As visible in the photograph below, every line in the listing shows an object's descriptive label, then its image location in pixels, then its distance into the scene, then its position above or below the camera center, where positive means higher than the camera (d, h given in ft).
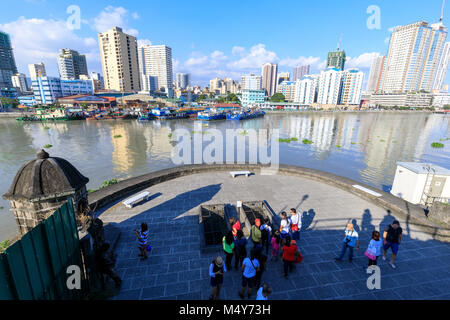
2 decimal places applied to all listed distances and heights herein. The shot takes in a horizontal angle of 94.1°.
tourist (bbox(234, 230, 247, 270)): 17.64 -12.26
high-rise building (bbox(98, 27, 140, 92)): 337.52 +60.80
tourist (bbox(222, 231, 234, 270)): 17.60 -11.89
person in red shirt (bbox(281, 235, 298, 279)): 16.90 -11.78
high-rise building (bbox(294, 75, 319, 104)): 467.11 +25.93
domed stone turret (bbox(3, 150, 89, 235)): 16.61 -7.39
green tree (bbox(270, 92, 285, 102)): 461.37 +7.07
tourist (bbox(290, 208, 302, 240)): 21.12 -11.70
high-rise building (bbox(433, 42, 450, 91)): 628.28 +91.40
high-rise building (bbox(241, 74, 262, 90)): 591.04 +53.22
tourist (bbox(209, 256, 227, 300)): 14.34 -11.40
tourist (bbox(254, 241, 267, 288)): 15.54 -11.66
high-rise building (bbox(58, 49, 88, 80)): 491.72 +74.41
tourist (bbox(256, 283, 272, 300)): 12.27 -10.96
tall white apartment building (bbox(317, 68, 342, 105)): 419.33 +32.90
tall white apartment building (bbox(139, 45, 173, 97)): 616.39 +98.61
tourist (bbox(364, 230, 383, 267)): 16.88 -11.28
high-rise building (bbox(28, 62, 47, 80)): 574.15 +70.66
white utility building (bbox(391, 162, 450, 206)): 30.01 -11.06
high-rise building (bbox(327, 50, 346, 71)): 592.19 +122.25
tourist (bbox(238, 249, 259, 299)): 14.82 -11.56
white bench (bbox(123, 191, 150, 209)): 28.78 -13.84
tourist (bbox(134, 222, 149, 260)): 18.78 -12.59
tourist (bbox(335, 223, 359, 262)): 18.45 -11.54
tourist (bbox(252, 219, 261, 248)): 18.44 -11.48
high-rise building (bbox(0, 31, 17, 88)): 462.60 +81.03
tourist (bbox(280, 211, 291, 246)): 20.25 -11.82
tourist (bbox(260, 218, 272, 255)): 19.85 -12.15
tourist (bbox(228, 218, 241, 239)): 19.26 -11.39
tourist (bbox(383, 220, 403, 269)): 18.15 -11.35
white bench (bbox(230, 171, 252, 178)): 41.10 -13.85
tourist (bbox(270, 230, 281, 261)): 18.68 -12.48
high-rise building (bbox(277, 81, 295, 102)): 513.86 +28.64
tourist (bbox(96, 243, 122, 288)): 15.42 -11.89
